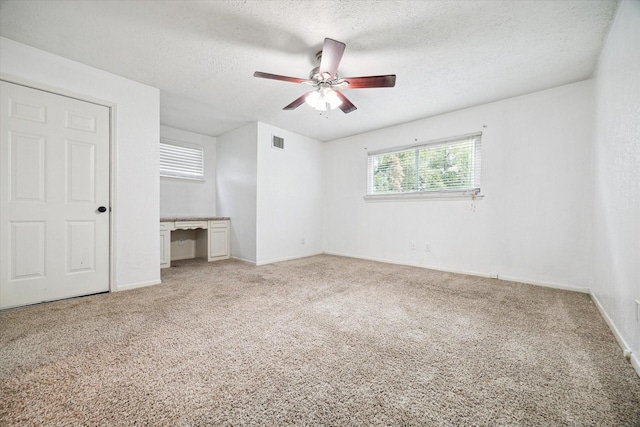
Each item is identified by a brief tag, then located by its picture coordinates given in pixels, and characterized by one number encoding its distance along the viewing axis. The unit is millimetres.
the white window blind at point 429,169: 3707
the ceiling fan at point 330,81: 2029
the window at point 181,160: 4625
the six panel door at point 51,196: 2303
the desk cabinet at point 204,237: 4105
